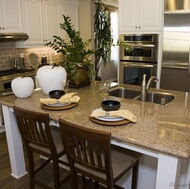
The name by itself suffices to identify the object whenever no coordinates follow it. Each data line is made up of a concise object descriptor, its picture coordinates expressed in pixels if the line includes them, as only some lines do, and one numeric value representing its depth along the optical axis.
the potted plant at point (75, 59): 2.40
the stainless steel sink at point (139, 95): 2.38
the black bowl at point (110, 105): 1.61
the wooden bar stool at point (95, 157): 1.33
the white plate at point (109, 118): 1.57
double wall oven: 3.85
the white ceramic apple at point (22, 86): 2.16
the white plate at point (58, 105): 1.91
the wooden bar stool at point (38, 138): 1.67
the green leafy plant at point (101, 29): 5.77
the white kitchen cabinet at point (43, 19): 4.07
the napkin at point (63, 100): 1.91
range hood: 3.58
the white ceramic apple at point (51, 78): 2.22
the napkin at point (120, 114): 1.55
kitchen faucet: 2.33
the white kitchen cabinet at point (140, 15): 3.66
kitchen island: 1.28
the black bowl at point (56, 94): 2.00
